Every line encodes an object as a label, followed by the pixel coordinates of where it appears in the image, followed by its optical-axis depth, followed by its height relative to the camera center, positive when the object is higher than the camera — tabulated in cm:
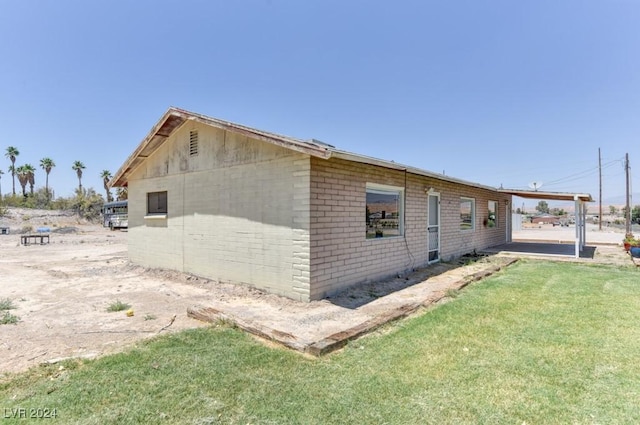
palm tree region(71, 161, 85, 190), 5869 +871
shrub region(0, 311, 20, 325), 500 -167
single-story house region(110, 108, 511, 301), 623 +11
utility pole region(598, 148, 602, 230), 3856 +583
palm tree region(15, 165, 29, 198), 5528 +687
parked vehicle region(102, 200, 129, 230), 3247 -6
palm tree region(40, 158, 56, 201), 5906 +933
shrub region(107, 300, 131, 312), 573 -168
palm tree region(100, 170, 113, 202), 5840 +725
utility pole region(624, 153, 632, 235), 3053 +454
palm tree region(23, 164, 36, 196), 5533 +709
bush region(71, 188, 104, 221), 4351 +131
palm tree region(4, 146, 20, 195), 5700 +1065
